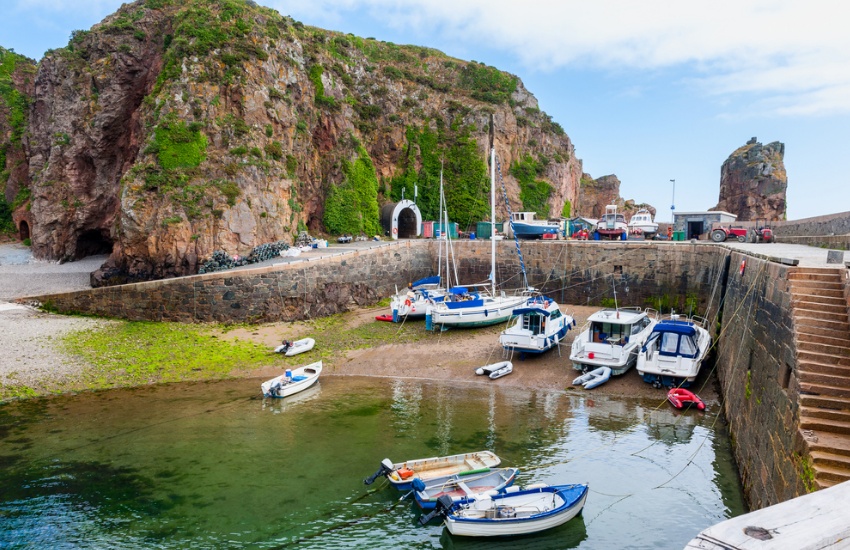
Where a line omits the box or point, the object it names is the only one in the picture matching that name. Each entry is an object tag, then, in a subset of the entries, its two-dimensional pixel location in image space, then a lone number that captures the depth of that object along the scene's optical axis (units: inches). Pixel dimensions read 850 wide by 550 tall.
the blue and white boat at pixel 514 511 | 450.9
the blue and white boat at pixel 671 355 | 788.0
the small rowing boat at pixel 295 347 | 976.3
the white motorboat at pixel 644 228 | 1658.5
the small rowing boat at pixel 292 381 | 805.2
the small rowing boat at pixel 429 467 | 525.0
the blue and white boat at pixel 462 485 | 498.0
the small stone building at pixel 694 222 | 1576.0
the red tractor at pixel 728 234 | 1330.0
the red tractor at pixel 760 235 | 1221.7
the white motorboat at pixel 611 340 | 850.1
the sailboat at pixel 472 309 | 1093.7
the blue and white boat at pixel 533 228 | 1589.6
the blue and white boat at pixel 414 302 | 1170.6
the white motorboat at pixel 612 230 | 1583.4
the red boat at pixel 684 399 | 732.0
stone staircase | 313.4
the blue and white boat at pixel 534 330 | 926.4
